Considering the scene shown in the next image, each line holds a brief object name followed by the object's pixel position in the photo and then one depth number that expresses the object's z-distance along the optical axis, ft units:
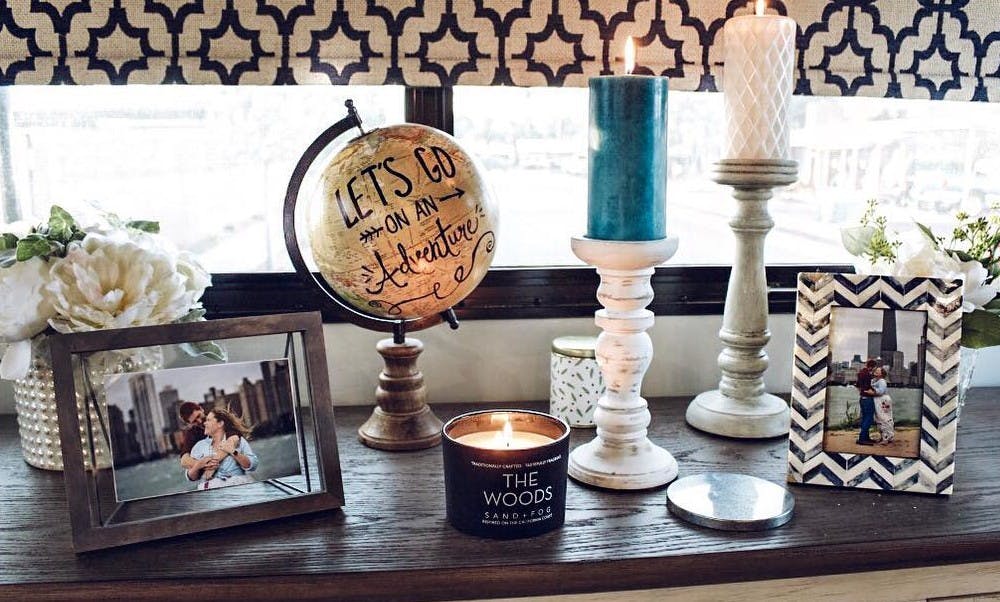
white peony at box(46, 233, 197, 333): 3.35
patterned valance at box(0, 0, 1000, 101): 4.18
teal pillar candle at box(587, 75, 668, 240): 3.31
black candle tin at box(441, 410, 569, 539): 3.09
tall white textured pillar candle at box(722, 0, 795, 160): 3.99
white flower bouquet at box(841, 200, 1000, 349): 3.84
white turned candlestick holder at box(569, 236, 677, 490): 3.45
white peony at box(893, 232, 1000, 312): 3.82
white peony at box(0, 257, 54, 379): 3.40
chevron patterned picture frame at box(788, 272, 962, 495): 3.51
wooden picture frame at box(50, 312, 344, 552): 3.03
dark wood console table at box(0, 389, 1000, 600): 2.88
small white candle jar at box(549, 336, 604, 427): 4.27
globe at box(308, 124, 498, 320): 3.44
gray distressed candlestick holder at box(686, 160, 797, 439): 4.16
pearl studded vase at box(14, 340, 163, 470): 3.58
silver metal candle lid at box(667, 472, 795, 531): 3.21
